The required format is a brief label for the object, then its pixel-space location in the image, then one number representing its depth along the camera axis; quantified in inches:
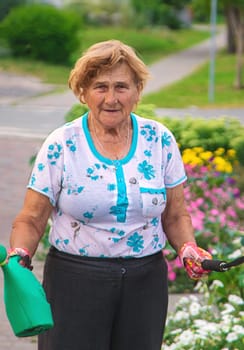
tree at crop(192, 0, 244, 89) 1054.8
